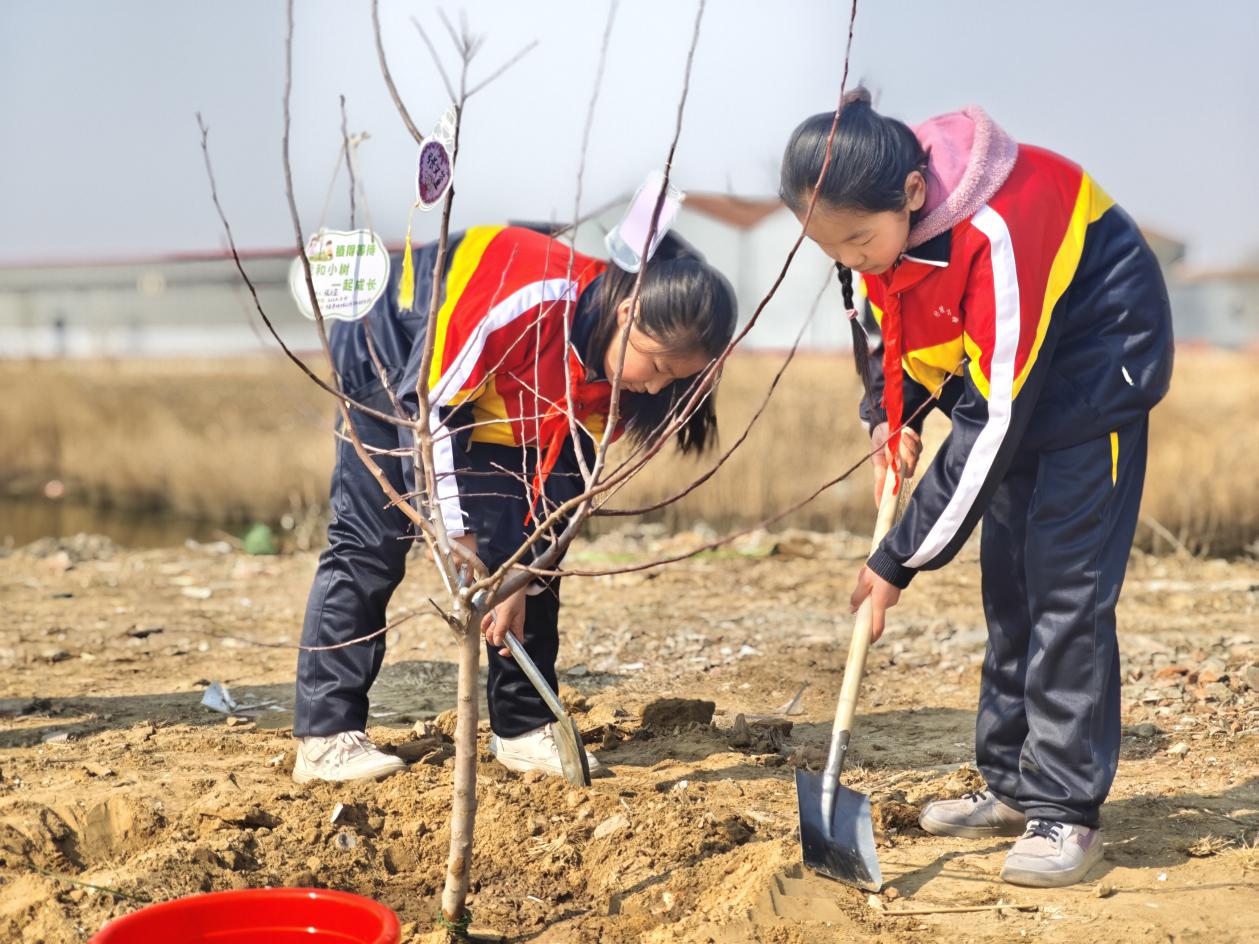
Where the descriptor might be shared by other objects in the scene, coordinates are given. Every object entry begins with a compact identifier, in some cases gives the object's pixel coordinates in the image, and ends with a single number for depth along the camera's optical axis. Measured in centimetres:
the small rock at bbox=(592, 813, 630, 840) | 296
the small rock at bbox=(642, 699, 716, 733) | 401
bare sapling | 213
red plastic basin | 229
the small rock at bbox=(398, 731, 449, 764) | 352
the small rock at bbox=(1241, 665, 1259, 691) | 447
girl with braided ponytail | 257
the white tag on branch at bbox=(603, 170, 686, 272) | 281
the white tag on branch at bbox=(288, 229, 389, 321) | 285
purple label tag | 224
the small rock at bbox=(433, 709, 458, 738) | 386
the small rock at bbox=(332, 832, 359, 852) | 296
